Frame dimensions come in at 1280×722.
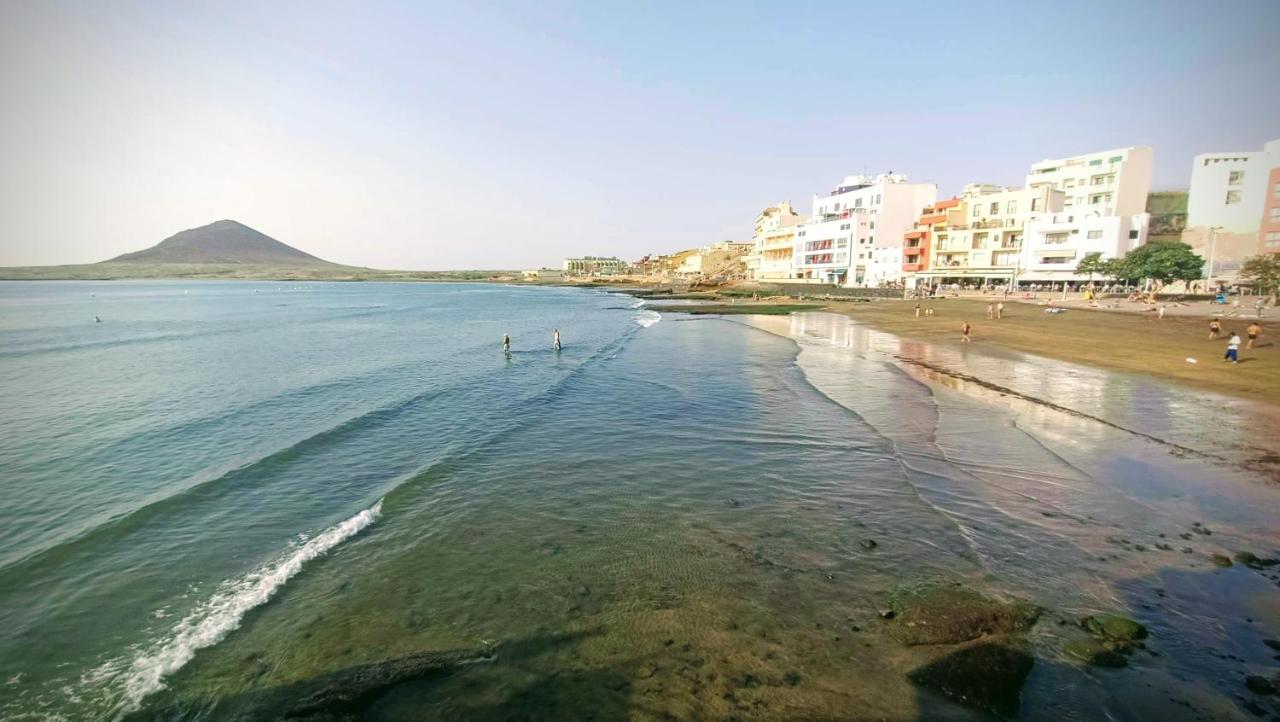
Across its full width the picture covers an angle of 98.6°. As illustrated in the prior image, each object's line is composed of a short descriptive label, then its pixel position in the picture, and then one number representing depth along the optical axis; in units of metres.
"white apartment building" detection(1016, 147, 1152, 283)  72.56
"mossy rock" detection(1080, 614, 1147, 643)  7.52
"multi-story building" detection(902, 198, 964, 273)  85.69
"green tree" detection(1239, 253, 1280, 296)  47.84
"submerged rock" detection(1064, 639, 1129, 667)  7.05
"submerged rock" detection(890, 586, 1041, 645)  7.69
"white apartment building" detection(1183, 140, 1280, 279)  72.75
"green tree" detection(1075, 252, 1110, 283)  66.94
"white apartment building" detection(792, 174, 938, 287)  93.88
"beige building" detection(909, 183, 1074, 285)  79.25
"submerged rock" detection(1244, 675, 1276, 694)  6.54
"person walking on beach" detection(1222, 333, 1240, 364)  25.64
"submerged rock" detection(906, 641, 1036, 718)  6.52
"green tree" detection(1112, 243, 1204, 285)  60.94
